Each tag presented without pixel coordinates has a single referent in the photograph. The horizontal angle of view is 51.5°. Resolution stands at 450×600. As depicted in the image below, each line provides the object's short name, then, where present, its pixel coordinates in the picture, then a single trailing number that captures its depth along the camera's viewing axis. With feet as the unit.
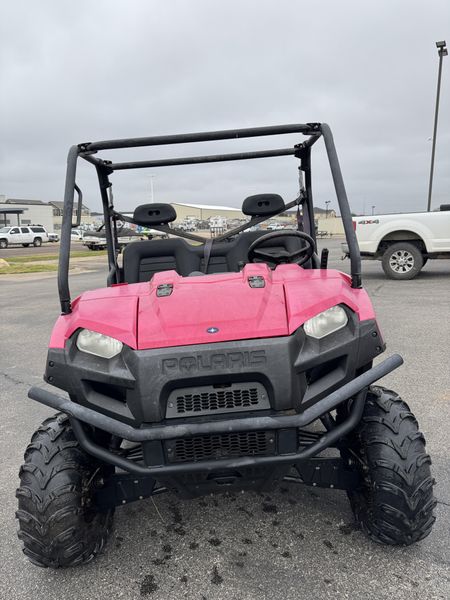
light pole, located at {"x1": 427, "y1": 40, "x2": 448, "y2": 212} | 51.88
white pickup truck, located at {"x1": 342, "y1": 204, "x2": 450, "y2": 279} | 31.12
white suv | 121.49
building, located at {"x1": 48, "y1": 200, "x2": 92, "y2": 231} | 229.93
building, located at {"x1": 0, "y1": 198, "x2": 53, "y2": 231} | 207.10
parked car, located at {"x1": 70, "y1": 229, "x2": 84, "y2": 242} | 137.92
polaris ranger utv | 5.71
